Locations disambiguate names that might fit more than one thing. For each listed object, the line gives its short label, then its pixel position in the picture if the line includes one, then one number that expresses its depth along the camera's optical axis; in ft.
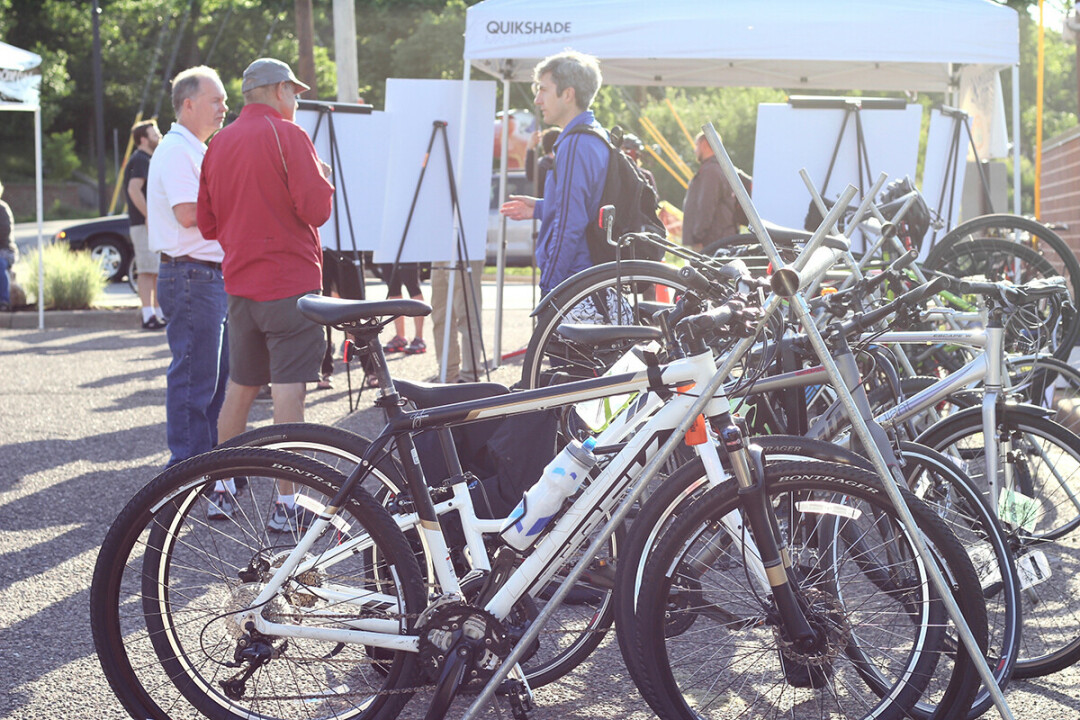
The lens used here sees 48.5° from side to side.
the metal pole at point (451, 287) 27.45
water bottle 10.08
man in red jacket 16.48
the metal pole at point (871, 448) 8.96
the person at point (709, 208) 29.35
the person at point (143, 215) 33.88
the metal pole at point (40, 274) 40.47
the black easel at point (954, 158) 28.04
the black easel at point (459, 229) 28.02
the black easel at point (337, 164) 28.81
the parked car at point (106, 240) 56.29
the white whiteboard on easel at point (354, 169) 28.89
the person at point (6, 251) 41.20
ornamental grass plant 43.98
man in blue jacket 19.22
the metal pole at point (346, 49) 37.70
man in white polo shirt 18.19
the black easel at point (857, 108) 28.09
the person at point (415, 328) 33.50
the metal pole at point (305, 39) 42.80
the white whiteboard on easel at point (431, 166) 28.07
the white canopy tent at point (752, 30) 26.63
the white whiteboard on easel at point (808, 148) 28.40
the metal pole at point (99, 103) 99.30
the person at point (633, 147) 28.86
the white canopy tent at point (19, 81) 36.04
